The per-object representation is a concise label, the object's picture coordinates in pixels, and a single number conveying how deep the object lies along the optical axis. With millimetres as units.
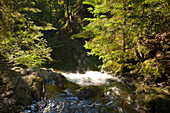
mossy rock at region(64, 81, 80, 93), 4646
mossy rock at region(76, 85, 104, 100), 3975
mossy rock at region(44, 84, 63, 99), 3912
